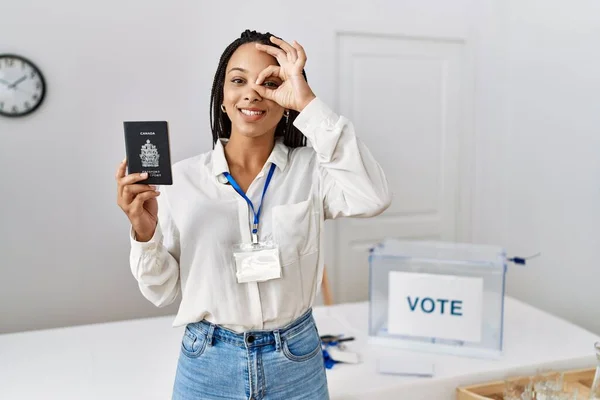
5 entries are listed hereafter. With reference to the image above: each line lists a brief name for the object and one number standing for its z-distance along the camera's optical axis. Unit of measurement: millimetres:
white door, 2777
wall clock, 2154
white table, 1534
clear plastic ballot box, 1790
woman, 1086
